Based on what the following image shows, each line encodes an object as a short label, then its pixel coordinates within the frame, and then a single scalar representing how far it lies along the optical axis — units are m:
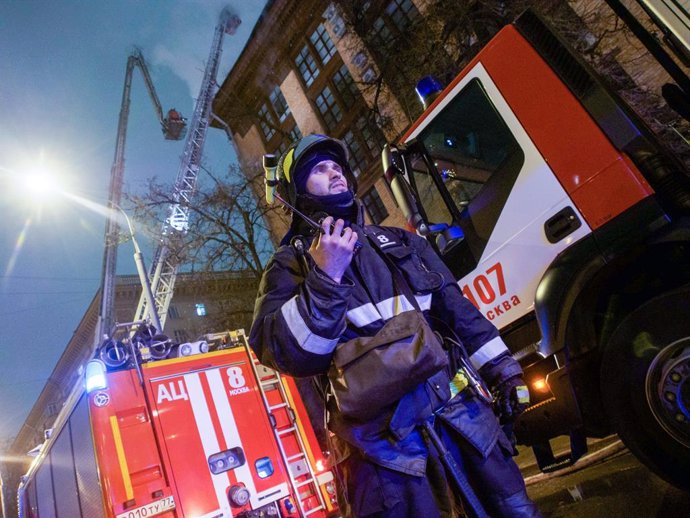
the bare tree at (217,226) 17.02
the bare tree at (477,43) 8.16
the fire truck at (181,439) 3.88
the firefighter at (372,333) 1.44
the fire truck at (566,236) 2.29
